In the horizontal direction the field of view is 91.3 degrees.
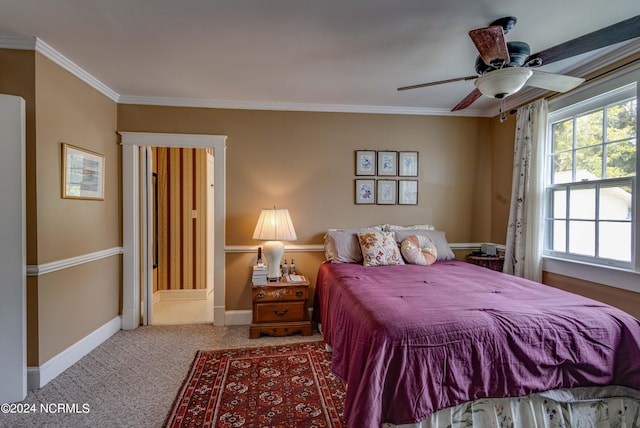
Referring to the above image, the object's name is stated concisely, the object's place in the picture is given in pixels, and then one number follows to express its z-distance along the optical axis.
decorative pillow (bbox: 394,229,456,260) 3.28
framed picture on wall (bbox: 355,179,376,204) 3.60
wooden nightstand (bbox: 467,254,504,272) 3.28
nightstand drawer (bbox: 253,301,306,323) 3.07
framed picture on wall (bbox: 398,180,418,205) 3.66
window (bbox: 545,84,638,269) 2.31
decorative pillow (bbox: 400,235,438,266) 3.04
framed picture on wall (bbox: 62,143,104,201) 2.47
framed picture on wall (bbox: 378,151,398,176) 3.62
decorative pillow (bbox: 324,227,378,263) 3.12
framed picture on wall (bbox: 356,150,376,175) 3.59
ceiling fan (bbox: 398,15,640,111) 1.48
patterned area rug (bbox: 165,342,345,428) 1.86
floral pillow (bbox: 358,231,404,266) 2.96
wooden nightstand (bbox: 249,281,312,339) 3.05
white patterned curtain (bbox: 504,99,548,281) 2.90
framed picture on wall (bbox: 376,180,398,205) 3.63
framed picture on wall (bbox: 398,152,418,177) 3.65
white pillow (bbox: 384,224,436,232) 3.47
